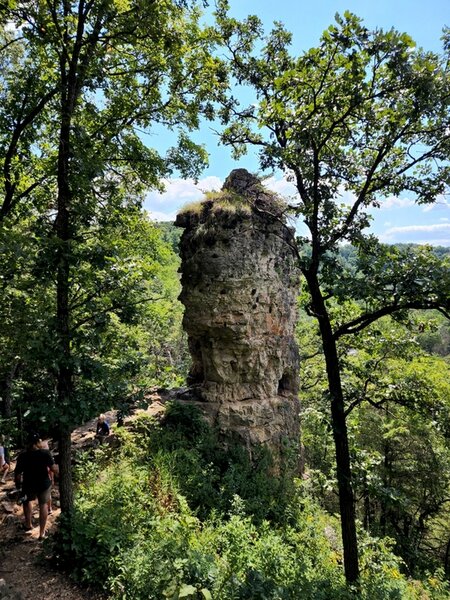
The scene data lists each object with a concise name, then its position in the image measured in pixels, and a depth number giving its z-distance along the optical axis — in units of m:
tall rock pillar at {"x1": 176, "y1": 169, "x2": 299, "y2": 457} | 11.03
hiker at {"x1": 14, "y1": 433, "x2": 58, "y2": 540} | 6.41
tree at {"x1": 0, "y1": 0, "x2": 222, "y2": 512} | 5.76
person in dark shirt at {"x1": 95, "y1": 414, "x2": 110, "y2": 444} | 10.13
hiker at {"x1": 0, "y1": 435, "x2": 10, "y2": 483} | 8.92
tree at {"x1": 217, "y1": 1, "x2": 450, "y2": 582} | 5.09
